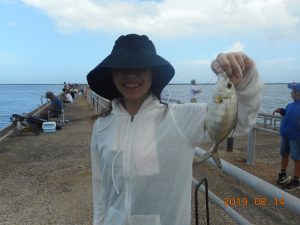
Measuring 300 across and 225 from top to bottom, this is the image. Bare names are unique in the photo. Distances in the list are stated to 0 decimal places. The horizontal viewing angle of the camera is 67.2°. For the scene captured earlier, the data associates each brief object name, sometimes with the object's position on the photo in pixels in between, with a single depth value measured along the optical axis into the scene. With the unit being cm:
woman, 123
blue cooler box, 748
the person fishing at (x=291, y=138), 360
